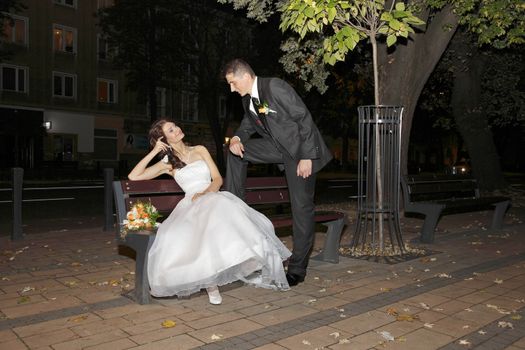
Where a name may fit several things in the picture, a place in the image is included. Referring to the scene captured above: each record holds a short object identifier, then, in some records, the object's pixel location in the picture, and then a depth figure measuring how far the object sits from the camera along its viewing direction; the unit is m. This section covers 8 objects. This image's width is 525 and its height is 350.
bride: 4.45
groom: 5.09
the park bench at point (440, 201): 8.13
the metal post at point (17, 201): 8.25
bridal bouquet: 4.78
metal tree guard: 6.89
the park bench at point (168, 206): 4.71
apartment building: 34.09
